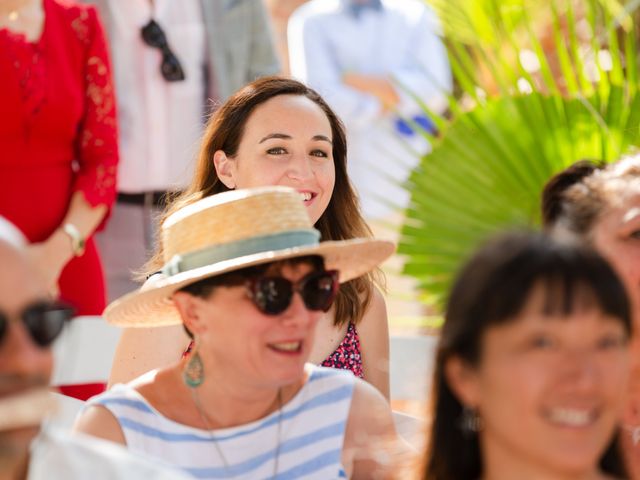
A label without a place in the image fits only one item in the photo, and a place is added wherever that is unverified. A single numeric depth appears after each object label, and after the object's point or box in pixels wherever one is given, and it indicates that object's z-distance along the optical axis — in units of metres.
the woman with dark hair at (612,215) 6.43
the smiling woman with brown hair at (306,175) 8.16
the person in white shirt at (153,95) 10.95
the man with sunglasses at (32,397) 4.18
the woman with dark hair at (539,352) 4.57
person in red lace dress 9.13
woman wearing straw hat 5.98
